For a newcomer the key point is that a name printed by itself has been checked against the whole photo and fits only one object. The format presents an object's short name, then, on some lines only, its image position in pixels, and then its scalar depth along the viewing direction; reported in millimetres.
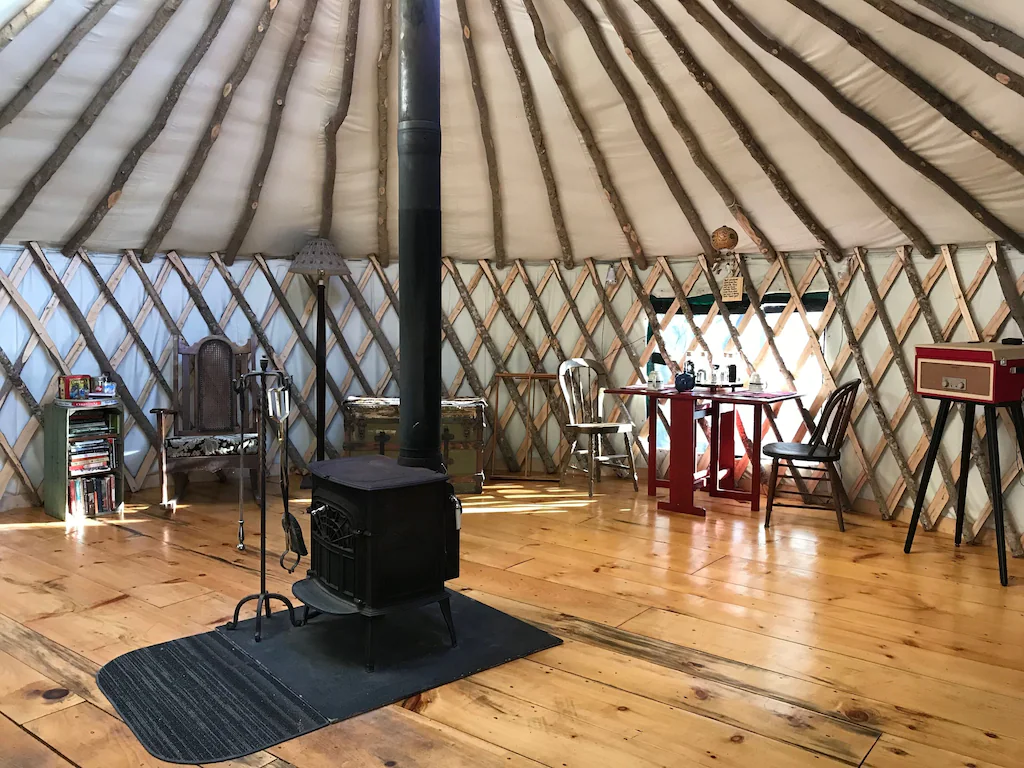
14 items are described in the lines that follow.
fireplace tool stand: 2816
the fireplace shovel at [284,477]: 2848
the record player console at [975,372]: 3498
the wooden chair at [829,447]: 4219
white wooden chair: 4957
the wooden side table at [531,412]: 5496
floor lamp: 5020
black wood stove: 2578
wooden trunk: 5066
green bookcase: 4270
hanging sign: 4895
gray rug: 2189
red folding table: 4512
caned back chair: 4520
